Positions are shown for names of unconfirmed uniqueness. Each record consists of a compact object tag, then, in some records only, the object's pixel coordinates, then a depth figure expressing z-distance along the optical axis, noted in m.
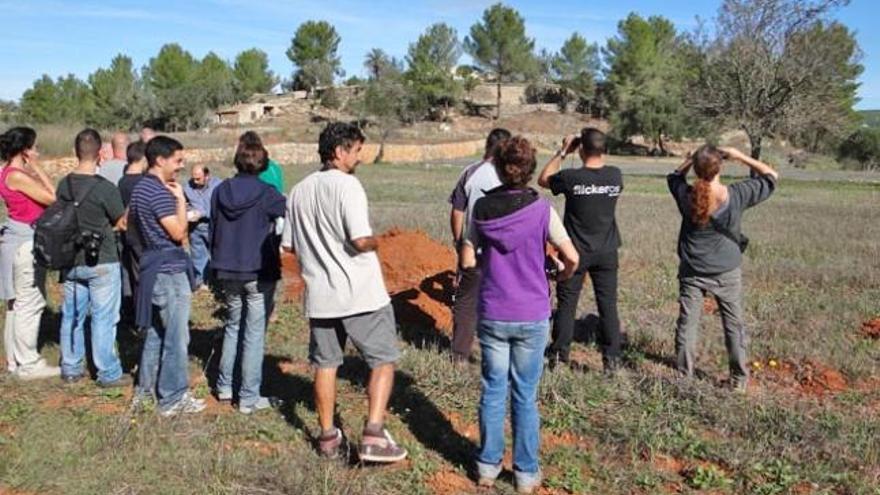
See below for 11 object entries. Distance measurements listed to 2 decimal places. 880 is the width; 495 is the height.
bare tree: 36.31
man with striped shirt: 4.88
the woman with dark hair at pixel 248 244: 4.82
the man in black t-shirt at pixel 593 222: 5.69
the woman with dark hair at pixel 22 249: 5.69
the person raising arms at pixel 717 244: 5.50
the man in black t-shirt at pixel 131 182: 6.73
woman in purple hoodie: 3.89
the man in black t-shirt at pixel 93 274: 5.40
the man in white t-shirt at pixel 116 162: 7.36
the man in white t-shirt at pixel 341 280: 4.14
